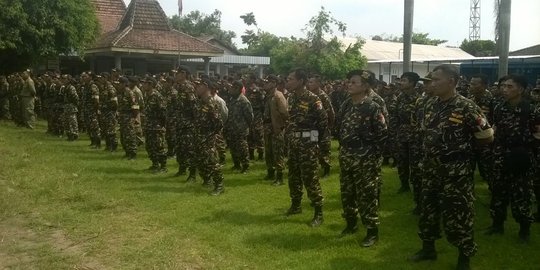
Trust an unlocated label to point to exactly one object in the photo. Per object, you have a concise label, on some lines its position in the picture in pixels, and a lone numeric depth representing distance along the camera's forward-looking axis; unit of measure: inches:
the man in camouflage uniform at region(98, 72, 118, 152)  505.1
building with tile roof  886.4
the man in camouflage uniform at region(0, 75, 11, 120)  783.7
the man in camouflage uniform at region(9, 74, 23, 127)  732.0
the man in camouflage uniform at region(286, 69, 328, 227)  275.1
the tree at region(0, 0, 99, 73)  753.6
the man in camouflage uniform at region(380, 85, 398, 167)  370.0
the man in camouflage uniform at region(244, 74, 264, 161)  492.4
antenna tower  2392.7
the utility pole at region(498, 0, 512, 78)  416.8
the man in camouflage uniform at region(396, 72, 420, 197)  333.1
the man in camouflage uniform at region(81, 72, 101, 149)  545.0
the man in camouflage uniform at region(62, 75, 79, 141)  584.9
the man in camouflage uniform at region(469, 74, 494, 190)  286.8
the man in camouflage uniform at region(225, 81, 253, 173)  438.9
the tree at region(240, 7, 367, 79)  1214.3
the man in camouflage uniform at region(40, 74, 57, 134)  643.5
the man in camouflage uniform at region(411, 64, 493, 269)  200.8
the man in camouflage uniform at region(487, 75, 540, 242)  241.0
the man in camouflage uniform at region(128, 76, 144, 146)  479.7
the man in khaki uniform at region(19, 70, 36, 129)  698.8
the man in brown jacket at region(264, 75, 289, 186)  399.2
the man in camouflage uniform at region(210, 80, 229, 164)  433.4
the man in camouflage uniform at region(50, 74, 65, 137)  617.0
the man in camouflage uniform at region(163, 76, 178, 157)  412.1
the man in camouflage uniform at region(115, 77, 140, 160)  460.1
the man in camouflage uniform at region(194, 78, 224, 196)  348.8
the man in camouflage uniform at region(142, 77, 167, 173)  418.6
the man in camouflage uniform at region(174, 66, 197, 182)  378.0
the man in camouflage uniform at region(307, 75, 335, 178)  302.5
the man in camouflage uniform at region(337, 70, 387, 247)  236.5
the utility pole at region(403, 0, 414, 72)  525.3
